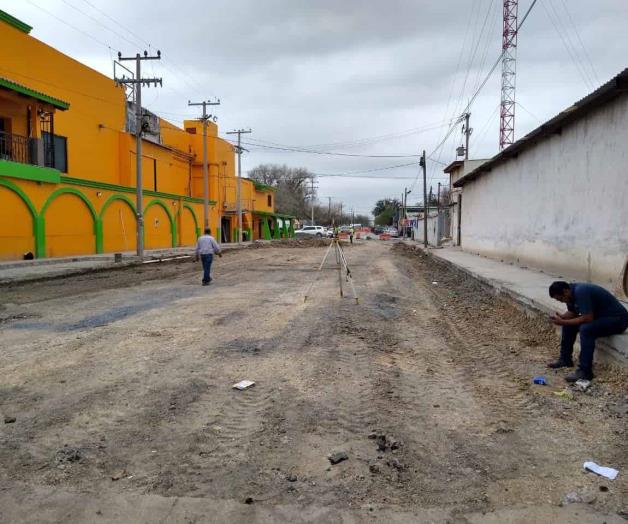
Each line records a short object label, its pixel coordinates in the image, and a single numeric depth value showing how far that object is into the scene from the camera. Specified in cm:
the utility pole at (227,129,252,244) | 4597
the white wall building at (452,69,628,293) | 884
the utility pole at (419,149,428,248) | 3794
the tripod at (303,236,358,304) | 1080
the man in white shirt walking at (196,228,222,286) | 1405
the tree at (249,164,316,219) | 10512
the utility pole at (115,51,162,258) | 2527
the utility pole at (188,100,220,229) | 3683
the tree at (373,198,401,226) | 12229
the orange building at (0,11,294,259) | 2150
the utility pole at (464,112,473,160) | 4166
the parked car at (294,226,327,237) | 6669
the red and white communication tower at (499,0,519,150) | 2765
